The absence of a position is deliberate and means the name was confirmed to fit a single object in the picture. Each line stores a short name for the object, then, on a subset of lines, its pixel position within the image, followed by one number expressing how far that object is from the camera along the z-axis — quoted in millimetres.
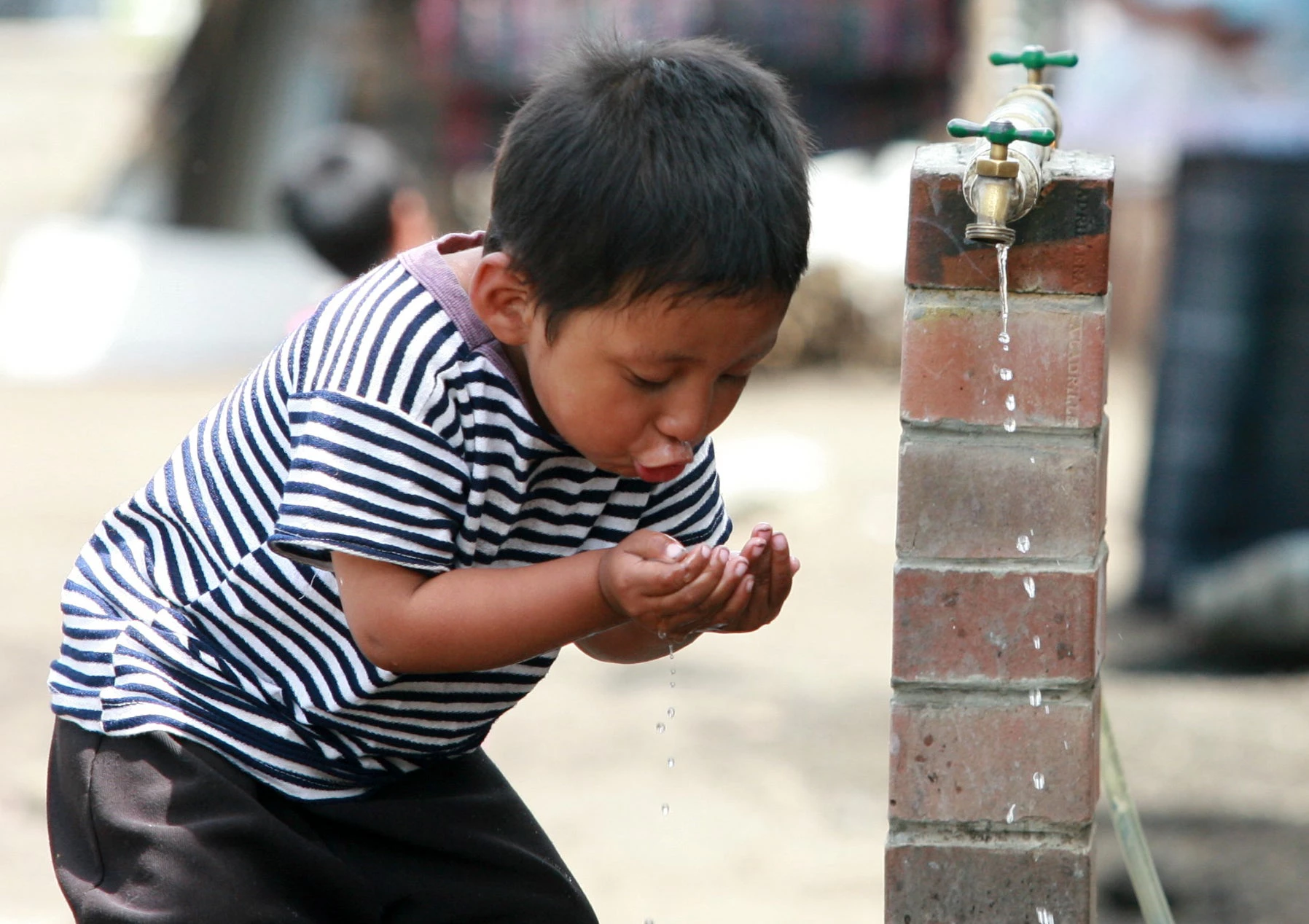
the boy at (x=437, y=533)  4102
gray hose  4331
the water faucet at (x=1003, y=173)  4142
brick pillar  4204
